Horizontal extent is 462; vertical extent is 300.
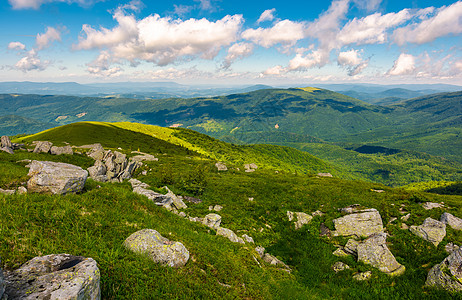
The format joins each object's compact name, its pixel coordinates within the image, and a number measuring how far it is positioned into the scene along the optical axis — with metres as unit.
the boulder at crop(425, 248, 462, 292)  11.79
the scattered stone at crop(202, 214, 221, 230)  17.81
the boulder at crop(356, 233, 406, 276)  14.47
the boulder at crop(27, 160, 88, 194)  11.88
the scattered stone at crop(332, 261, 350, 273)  15.49
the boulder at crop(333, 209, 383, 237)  18.88
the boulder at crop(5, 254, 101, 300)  4.78
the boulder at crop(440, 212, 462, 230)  18.45
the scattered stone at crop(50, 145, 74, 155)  38.34
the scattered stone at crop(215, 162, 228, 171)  54.24
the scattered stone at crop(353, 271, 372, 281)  14.18
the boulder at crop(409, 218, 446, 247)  16.47
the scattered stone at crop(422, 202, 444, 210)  22.38
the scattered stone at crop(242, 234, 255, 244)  17.73
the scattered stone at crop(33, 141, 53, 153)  38.89
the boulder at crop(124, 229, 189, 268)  8.33
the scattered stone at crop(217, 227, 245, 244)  15.59
